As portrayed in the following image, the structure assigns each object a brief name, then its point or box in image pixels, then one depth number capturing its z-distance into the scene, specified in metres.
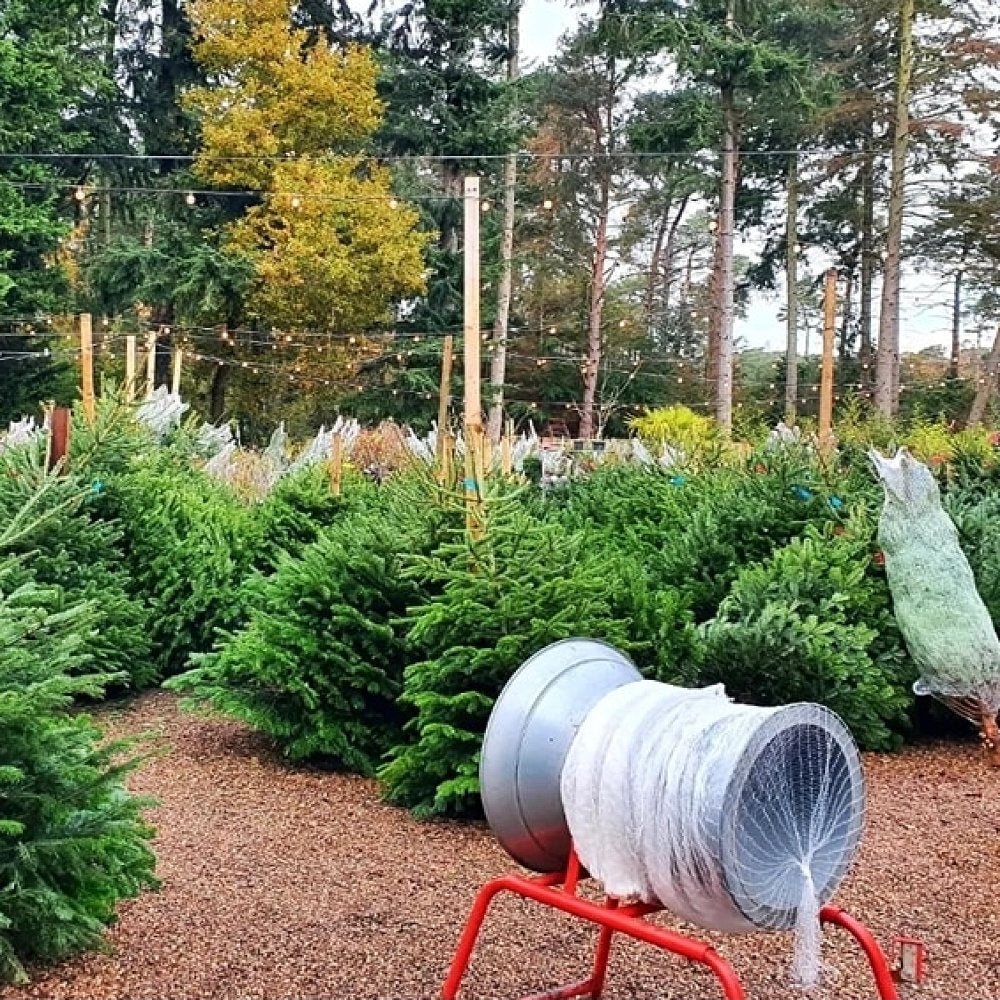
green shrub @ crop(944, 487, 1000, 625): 6.46
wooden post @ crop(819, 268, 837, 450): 9.82
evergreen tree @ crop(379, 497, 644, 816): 4.84
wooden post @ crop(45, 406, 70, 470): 6.08
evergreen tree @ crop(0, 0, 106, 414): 25.55
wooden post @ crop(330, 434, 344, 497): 8.77
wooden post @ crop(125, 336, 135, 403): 13.70
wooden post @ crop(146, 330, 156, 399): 9.30
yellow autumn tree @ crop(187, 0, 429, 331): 25.31
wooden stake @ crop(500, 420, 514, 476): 6.97
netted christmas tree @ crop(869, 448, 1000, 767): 5.67
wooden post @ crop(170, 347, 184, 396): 18.56
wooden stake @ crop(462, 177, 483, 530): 5.26
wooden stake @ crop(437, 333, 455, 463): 5.93
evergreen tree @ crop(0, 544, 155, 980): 2.84
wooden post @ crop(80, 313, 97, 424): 8.91
